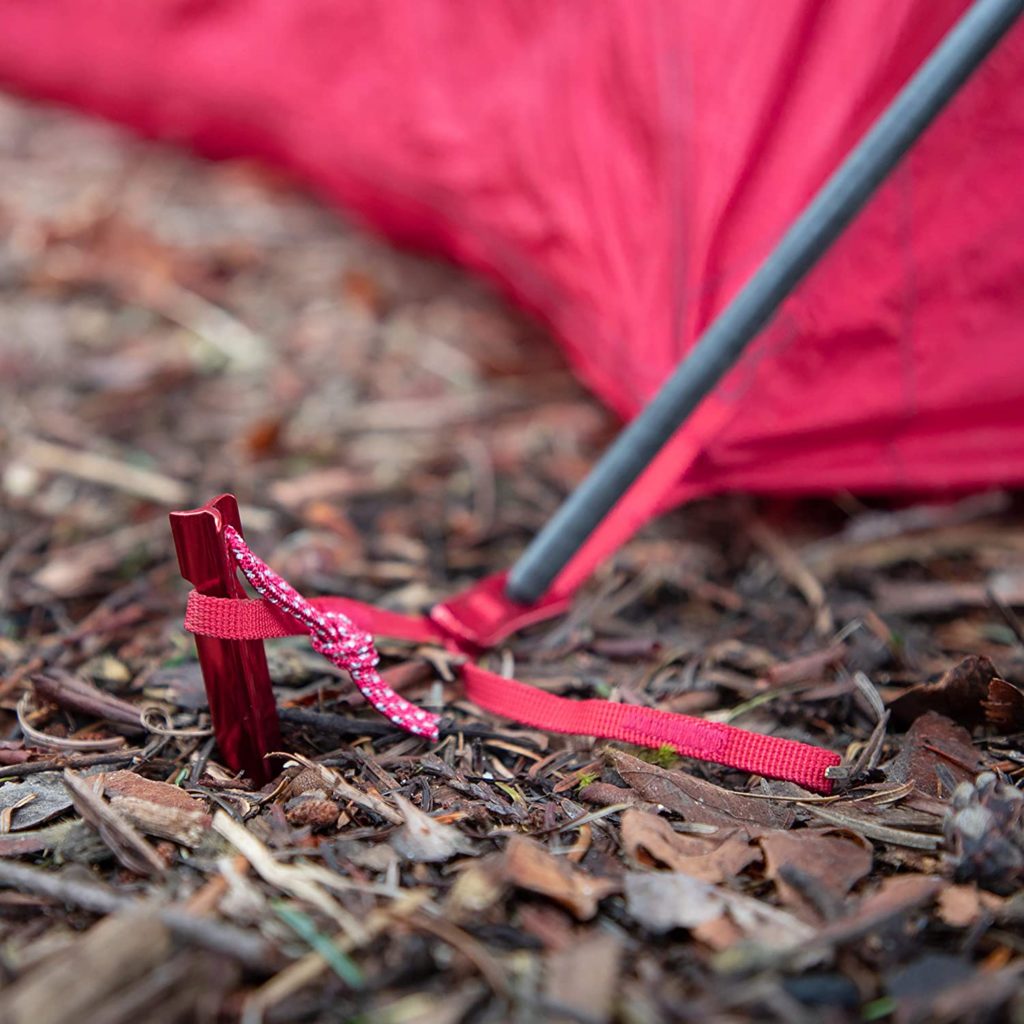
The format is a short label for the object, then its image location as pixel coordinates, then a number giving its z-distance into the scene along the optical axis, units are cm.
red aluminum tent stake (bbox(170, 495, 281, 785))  45
